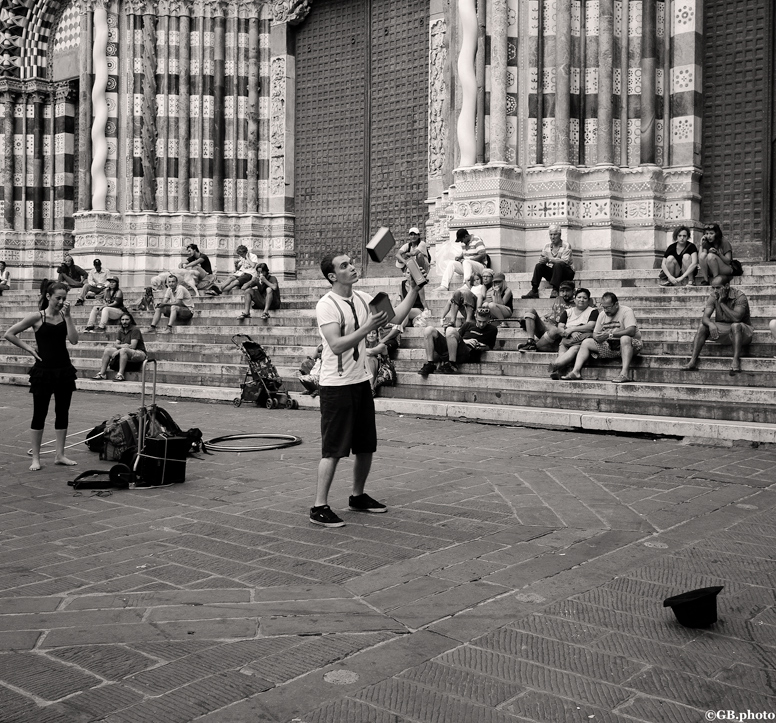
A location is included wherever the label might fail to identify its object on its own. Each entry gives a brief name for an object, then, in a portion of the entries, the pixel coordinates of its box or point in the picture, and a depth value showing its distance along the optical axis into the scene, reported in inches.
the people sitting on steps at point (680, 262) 550.6
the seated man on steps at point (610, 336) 446.3
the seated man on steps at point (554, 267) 565.0
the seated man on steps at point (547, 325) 487.2
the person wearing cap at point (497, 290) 549.3
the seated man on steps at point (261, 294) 669.3
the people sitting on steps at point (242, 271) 751.1
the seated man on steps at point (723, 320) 423.5
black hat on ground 155.6
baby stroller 504.1
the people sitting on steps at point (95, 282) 813.9
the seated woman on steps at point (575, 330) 456.4
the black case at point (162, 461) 283.1
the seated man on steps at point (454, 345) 497.0
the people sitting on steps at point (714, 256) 523.2
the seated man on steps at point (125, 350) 607.8
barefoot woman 314.3
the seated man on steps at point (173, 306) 698.8
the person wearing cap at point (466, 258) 607.2
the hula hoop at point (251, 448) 349.1
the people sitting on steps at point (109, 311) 702.5
